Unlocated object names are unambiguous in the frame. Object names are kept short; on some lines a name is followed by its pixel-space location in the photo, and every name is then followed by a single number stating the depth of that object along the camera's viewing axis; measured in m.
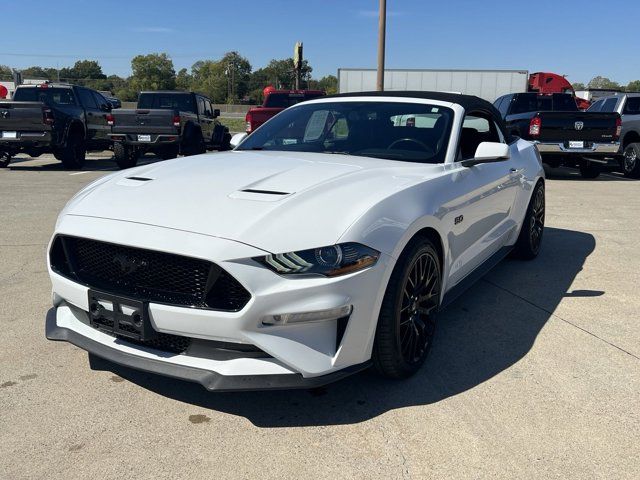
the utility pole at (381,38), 17.19
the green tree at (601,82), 124.62
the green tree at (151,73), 100.56
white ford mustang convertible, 2.50
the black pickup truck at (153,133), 12.70
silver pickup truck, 13.12
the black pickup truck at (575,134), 11.78
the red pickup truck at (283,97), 14.74
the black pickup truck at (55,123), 12.45
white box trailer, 22.88
